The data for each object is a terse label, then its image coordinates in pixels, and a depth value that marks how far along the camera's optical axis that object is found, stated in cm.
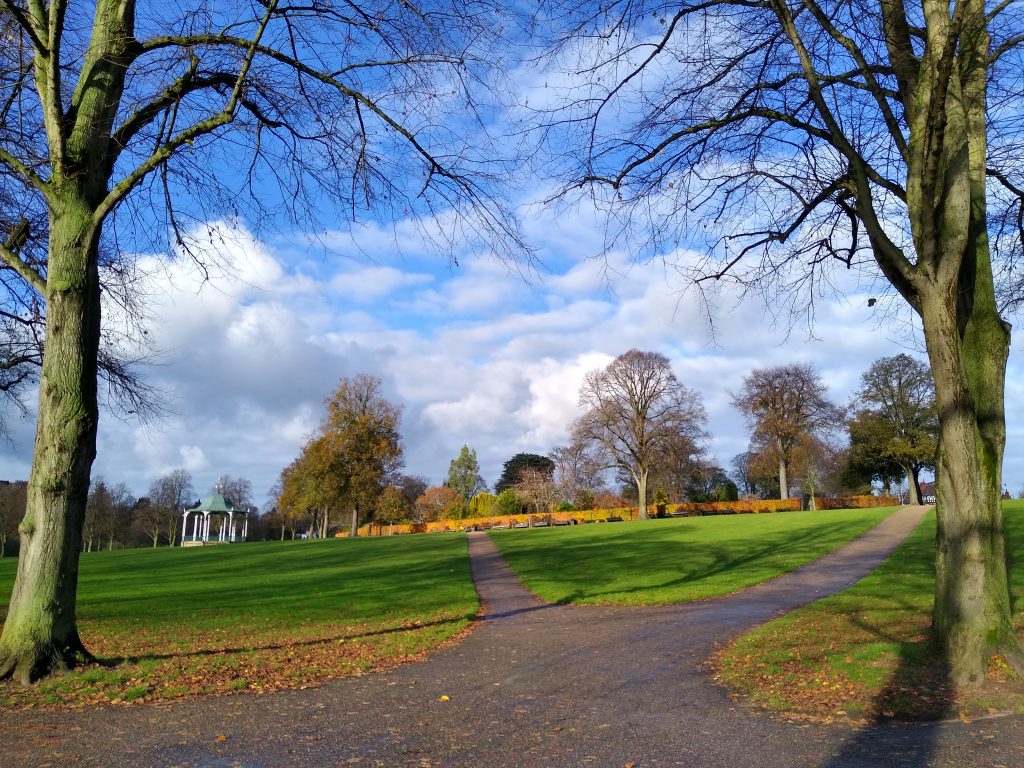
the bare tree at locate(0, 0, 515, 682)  724
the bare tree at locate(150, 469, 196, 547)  7288
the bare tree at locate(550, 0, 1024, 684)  664
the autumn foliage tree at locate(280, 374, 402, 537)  5453
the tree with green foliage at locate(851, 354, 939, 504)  5312
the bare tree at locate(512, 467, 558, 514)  6844
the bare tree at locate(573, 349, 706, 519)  5253
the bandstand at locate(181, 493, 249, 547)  5754
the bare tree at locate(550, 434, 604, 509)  6412
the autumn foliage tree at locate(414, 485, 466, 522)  7306
